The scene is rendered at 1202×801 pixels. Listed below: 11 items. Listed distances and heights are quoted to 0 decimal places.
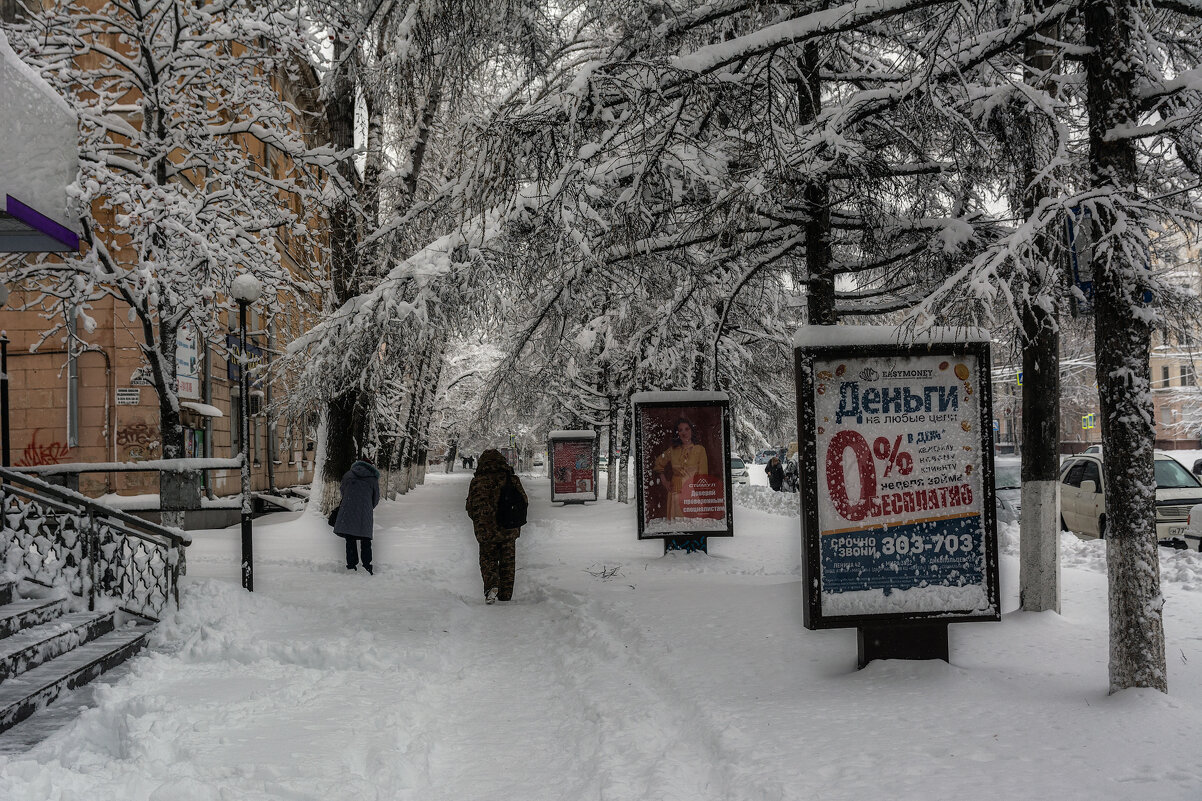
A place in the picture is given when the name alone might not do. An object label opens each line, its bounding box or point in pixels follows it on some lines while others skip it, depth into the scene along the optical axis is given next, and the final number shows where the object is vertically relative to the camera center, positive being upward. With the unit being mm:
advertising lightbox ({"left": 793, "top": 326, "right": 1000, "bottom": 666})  6285 -391
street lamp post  10820 +229
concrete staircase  5980 -1643
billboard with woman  13438 -700
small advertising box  30502 -1318
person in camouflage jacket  10945 -1304
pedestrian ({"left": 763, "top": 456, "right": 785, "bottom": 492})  37750 -2039
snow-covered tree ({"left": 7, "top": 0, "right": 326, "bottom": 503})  13430 +4329
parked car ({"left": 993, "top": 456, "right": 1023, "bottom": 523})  21967 -2111
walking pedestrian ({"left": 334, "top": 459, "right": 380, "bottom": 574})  13141 -1125
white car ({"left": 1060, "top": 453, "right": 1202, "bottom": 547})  15211 -1347
